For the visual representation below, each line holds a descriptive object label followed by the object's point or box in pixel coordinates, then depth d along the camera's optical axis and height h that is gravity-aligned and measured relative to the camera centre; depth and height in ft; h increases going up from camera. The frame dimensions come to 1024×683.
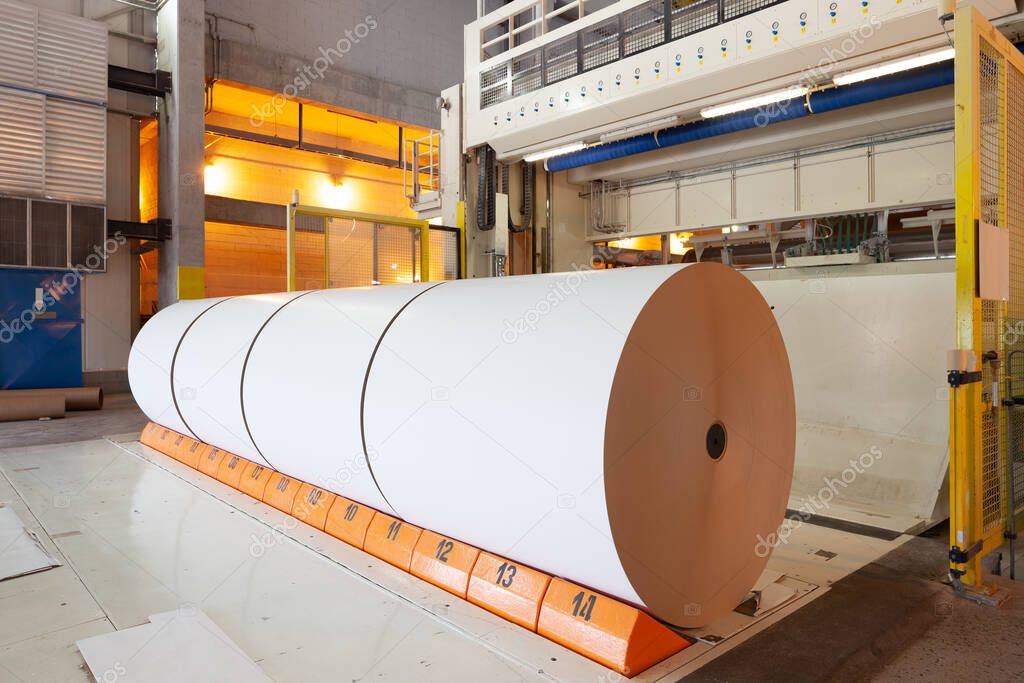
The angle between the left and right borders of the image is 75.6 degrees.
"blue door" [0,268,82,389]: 27.68 +0.64
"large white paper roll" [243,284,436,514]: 9.55 -0.66
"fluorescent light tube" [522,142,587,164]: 19.81 +5.85
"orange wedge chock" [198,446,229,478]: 14.44 -2.65
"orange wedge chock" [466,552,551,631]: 7.52 -2.95
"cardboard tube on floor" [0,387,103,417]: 26.73 -2.26
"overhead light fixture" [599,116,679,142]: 17.22 +5.70
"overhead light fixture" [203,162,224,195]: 44.83 +11.16
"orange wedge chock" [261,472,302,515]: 11.98 -2.79
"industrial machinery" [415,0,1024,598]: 13.23 +4.80
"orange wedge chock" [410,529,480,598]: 8.39 -2.92
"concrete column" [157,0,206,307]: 31.58 +9.04
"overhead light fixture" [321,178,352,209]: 50.74 +11.46
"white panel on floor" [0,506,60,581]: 9.16 -3.09
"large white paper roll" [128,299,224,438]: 15.60 -0.42
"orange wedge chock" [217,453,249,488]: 13.62 -2.69
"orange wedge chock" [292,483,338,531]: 11.05 -2.82
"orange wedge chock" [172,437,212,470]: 15.17 -2.57
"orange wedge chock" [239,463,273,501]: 12.84 -2.74
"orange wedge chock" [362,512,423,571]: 9.32 -2.90
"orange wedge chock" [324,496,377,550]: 10.19 -2.85
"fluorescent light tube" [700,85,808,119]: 14.99 +5.59
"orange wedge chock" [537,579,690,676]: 6.61 -3.04
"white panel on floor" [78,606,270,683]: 6.41 -3.21
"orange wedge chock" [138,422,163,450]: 17.56 -2.48
